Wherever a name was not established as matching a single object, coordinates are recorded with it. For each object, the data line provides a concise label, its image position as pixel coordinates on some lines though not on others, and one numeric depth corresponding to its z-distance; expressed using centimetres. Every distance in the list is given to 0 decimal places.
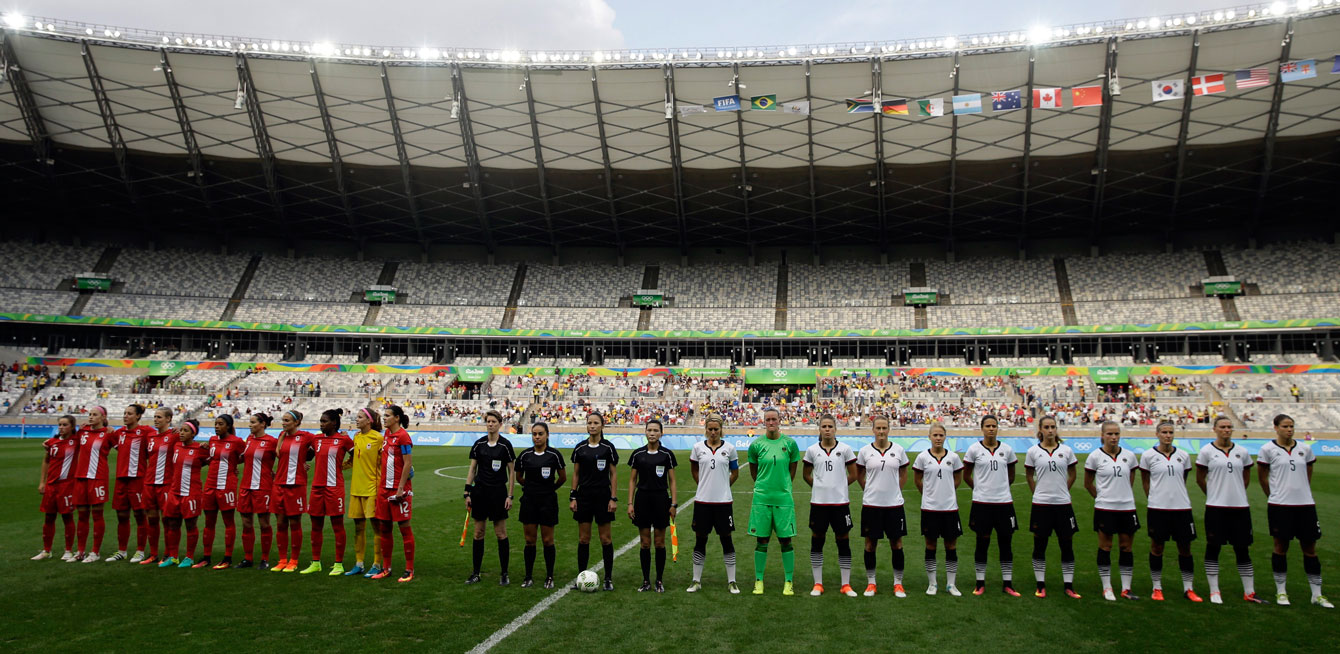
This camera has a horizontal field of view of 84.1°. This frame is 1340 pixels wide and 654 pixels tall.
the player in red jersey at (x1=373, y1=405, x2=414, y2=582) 910
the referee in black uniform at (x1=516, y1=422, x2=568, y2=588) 887
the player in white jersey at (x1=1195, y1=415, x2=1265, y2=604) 855
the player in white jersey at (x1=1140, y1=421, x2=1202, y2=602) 859
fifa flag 3756
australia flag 3416
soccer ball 890
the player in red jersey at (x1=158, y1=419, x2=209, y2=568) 988
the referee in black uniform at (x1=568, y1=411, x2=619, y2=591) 877
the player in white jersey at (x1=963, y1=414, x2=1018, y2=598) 873
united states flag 3222
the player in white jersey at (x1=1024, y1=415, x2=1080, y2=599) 870
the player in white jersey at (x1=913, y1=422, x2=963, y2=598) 876
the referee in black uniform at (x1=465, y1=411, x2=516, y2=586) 904
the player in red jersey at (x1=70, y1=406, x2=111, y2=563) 1027
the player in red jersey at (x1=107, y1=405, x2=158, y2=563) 1017
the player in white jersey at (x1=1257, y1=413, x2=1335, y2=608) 844
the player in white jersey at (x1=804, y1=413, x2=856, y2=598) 878
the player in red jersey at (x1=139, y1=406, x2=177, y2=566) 1001
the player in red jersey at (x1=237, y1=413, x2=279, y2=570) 967
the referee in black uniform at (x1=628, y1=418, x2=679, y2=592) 880
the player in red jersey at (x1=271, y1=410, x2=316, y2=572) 952
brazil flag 3628
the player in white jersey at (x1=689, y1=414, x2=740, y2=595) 888
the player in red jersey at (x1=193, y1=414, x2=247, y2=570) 983
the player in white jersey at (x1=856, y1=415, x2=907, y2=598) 876
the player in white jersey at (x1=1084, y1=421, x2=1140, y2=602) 864
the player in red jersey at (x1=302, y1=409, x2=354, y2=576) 946
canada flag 3425
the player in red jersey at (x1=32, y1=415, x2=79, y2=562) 1029
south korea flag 3284
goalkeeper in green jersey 880
